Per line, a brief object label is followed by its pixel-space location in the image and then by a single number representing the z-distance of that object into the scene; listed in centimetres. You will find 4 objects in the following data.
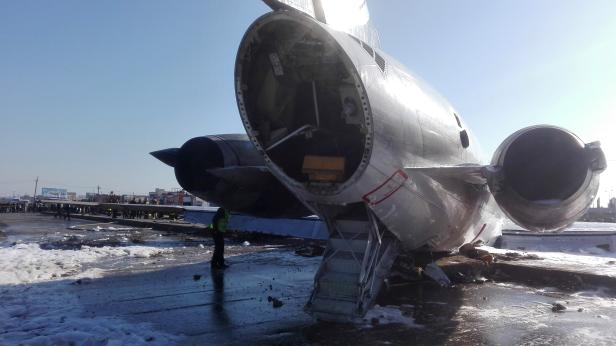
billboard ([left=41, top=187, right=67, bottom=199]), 14020
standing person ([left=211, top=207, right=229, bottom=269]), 1138
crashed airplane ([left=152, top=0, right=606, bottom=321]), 579
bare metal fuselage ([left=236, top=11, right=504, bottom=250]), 571
